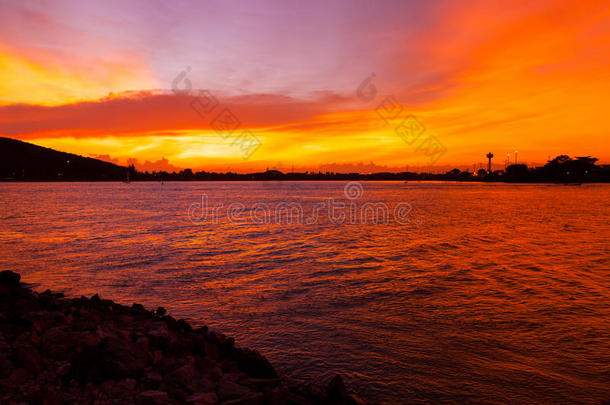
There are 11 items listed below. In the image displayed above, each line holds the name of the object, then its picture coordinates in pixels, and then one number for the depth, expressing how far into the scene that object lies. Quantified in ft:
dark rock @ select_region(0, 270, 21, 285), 45.14
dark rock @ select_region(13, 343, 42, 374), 21.71
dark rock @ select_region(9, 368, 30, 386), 20.33
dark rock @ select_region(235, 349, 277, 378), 25.26
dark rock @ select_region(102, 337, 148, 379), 21.81
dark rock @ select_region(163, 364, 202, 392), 22.06
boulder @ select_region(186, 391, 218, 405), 19.97
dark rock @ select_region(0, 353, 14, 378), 20.94
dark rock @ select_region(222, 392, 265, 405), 19.87
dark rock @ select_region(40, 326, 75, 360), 24.13
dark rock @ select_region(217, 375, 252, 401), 21.12
